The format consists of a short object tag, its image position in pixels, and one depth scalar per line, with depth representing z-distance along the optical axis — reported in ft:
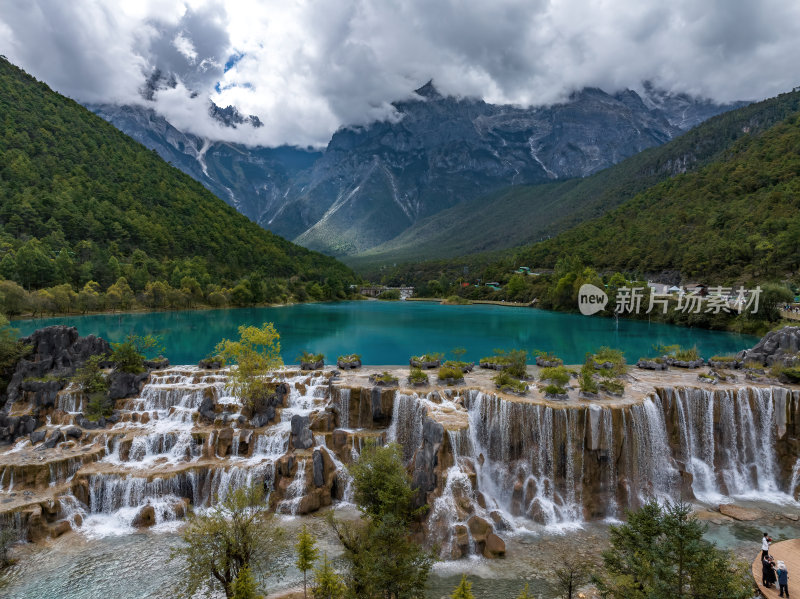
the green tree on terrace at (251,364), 86.48
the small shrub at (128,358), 96.63
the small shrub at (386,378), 89.56
